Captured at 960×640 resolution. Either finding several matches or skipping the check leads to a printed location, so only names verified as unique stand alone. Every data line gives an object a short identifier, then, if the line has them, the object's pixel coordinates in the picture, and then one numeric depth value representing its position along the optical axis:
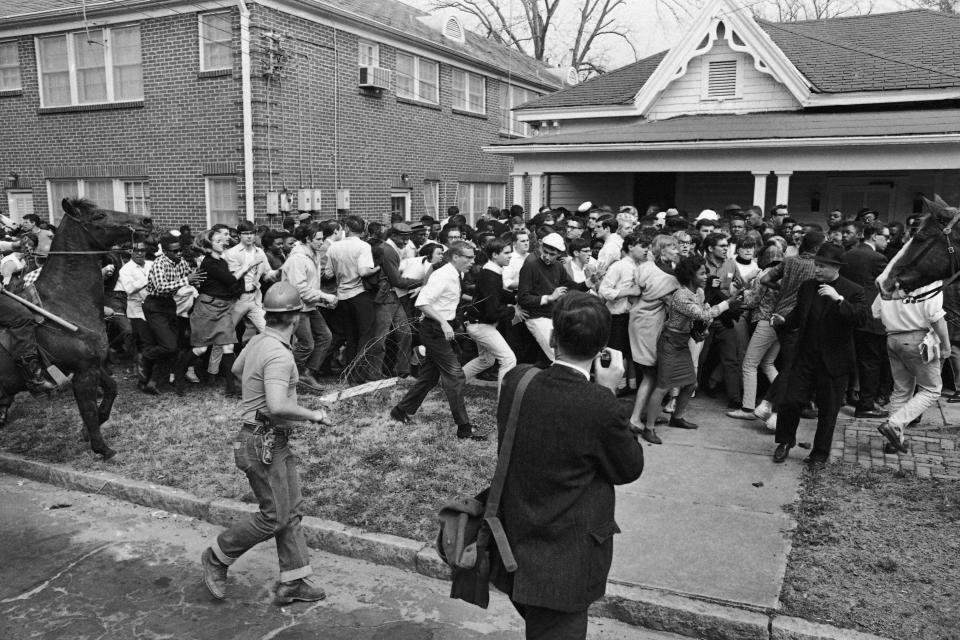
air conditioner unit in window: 18.25
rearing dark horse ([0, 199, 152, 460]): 7.02
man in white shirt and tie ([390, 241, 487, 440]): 7.33
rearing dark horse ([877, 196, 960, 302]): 5.38
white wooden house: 14.53
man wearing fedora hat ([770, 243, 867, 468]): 6.41
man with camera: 3.02
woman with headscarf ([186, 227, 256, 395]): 8.84
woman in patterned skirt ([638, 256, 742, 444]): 7.23
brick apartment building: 15.97
